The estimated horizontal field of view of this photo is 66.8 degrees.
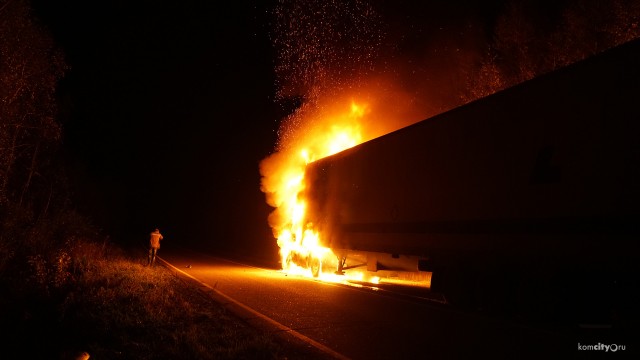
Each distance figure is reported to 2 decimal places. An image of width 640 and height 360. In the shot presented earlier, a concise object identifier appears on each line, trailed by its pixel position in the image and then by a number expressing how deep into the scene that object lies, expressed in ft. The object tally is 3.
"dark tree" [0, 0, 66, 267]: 51.37
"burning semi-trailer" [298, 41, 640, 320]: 23.41
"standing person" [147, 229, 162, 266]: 63.67
